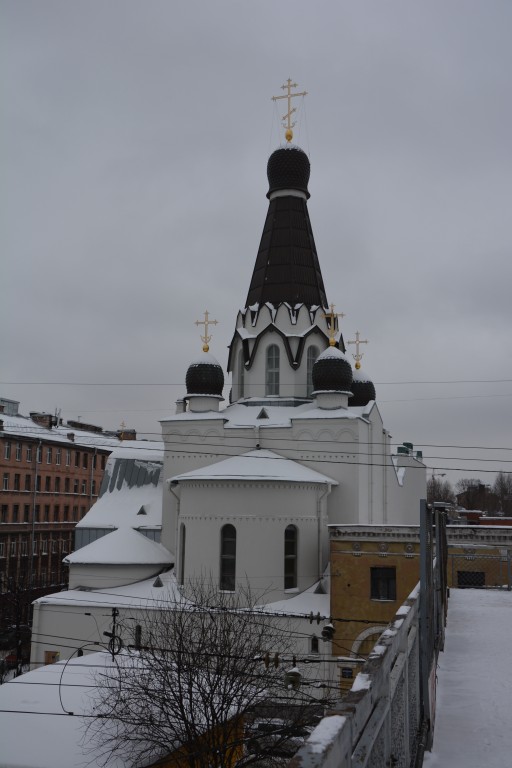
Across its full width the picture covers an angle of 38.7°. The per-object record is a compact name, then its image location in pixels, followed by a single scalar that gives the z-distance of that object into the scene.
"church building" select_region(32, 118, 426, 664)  24.83
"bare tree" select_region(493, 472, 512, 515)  112.51
